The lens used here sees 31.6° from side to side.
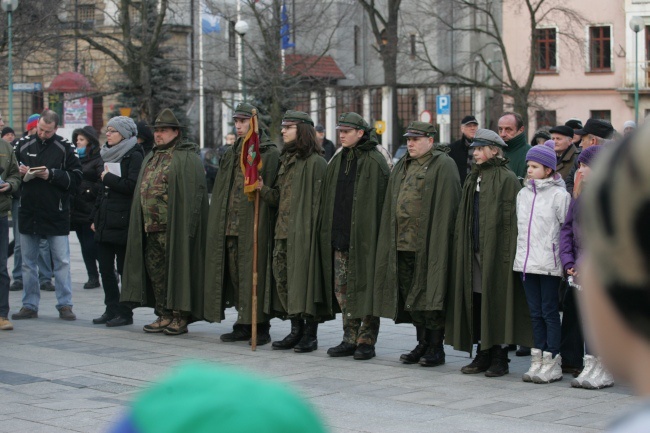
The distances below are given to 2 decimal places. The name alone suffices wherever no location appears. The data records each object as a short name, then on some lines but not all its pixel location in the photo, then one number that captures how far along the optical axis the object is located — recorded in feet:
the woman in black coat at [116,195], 38.17
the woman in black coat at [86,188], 46.24
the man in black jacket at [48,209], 40.11
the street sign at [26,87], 87.82
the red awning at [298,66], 121.70
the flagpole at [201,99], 144.95
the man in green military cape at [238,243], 35.27
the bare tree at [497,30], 128.57
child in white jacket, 28.63
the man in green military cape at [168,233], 36.94
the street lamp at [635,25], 116.95
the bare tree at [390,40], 148.48
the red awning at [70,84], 122.22
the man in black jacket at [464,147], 42.34
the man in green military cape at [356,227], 32.65
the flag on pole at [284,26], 117.80
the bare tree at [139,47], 103.91
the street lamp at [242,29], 107.14
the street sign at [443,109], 118.93
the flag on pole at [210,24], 144.97
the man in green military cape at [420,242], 30.83
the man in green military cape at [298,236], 33.55
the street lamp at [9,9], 77.56
